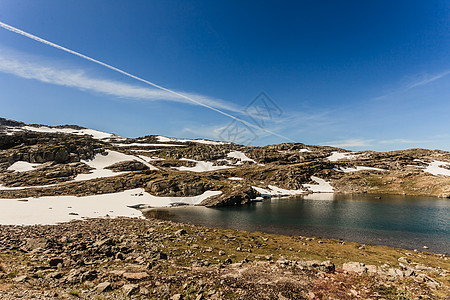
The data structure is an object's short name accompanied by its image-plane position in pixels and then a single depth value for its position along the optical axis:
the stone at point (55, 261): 16.16
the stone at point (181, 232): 31.00
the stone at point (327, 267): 17.06
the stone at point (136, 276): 14.14
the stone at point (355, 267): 16.61
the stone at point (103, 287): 12.35
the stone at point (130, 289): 12.22
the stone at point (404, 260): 22.54
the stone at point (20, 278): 12.73
